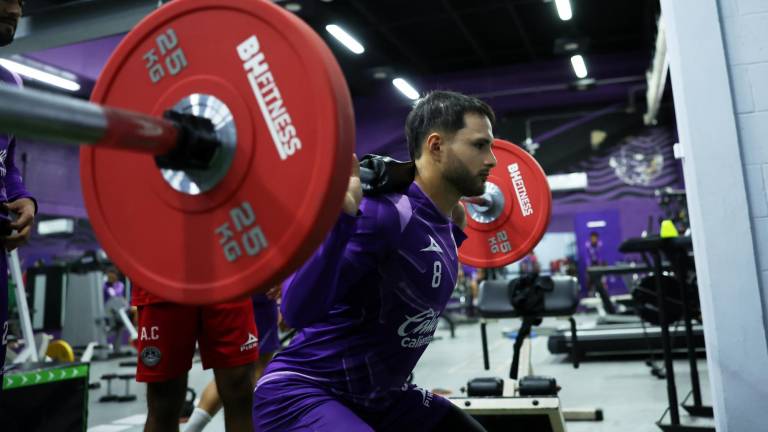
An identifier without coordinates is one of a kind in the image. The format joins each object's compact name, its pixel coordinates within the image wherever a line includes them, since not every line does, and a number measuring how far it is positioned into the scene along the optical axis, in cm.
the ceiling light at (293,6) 684
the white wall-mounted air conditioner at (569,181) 1180
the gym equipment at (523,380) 249
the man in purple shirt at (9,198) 136
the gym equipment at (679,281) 284
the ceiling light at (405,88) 1094
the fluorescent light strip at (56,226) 882
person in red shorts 188
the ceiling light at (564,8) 779
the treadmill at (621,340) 530
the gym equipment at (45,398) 246
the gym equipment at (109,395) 453
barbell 74
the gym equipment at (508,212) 213
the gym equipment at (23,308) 363
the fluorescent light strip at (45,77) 805
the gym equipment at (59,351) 499
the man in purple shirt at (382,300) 122
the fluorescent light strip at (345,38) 880
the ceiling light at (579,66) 1002
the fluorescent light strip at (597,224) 1159
